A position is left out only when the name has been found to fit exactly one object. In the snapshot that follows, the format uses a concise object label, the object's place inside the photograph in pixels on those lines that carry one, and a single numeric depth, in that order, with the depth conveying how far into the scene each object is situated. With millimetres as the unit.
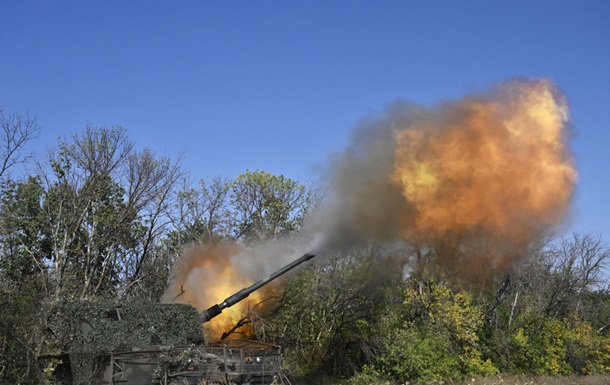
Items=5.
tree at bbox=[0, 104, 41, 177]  25875
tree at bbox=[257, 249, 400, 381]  26422
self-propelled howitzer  14711
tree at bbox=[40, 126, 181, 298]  33938
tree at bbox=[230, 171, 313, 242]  39656
